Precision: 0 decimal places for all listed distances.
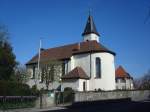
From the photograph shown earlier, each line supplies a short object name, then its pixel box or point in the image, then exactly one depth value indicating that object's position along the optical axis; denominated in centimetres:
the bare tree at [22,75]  2679
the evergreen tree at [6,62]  1917
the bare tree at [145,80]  4800
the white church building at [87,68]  2631
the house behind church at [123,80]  4037
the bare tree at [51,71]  2754
